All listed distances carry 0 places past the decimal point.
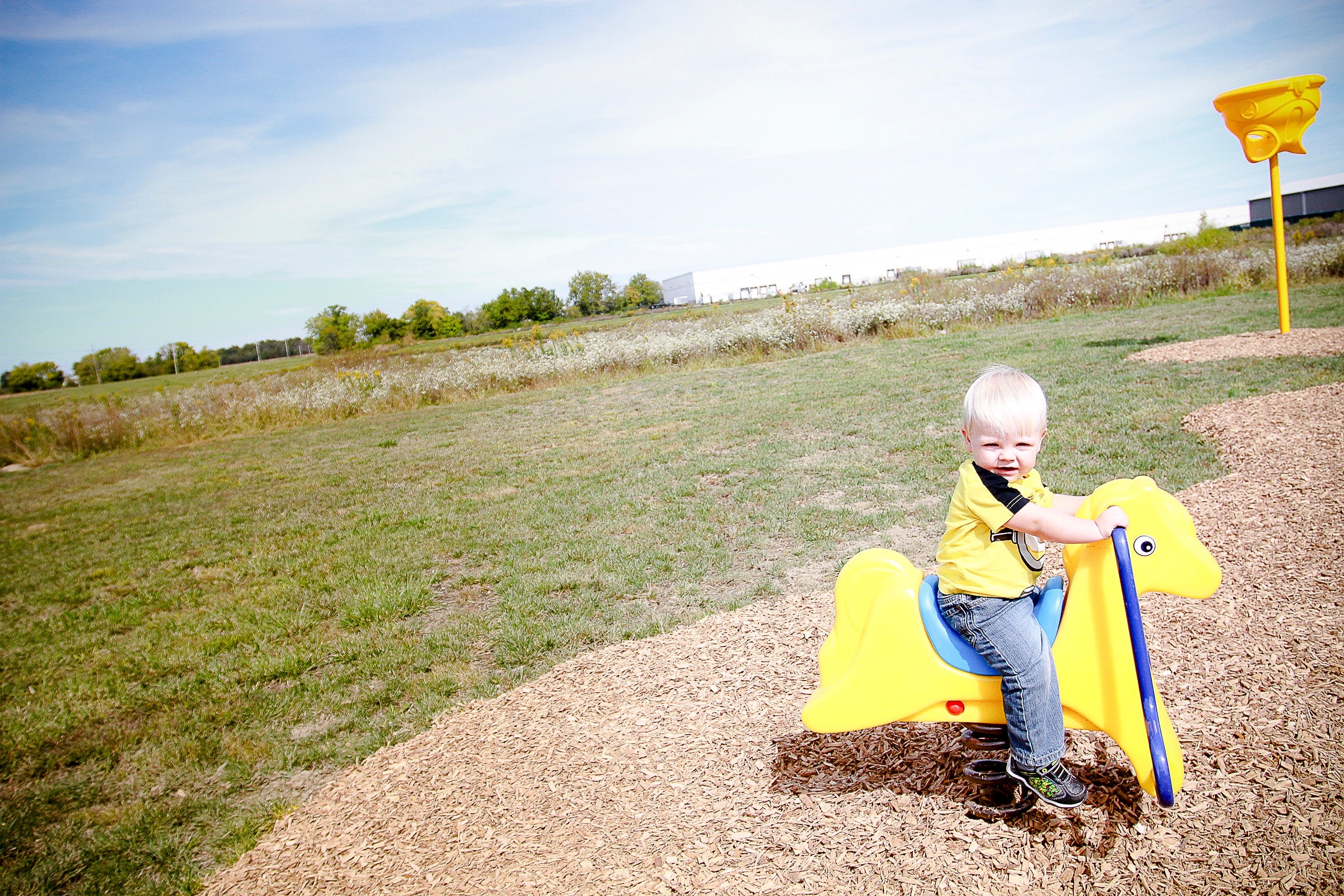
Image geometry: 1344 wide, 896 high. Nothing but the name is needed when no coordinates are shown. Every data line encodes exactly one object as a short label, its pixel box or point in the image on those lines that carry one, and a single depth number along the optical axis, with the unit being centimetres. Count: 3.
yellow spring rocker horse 237
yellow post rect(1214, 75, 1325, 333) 974
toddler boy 236
